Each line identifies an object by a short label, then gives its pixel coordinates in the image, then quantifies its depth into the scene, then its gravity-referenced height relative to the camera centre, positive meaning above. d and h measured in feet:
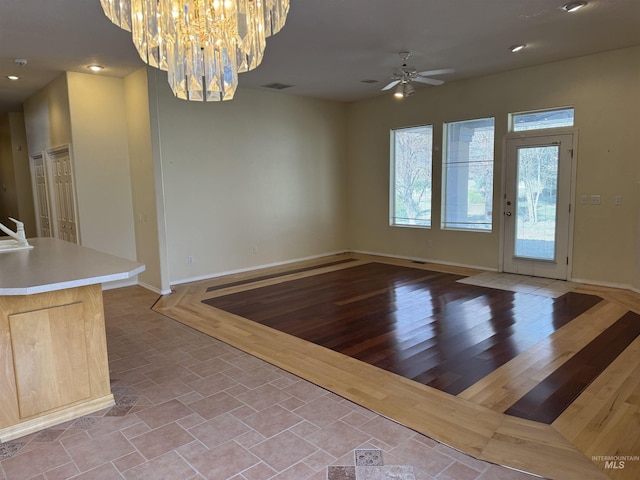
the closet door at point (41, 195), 22.00 -0.17
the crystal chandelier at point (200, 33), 8.78 +3.22
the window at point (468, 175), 21.42 +0.34
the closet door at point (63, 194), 19.06 -0.13
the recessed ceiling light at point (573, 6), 11.97 +4.82
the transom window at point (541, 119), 18.62 +2.68
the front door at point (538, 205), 18.81 -1.16
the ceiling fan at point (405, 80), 16.48 +3.96
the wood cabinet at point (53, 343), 8.02 -2.96
